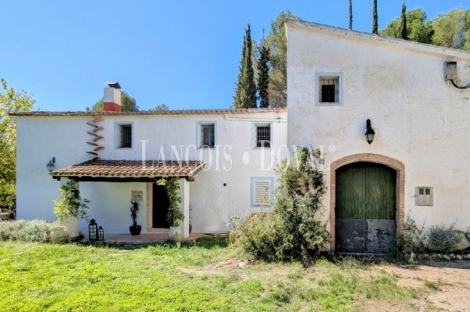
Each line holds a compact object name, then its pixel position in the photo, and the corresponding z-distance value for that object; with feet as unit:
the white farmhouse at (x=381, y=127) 28.71
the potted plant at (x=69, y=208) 36.60
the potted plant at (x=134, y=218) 42.39
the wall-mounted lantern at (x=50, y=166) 45.33
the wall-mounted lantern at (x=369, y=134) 28.17
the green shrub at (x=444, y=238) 28.04
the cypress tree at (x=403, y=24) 77.30
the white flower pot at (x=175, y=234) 35.63
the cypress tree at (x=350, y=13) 99.30
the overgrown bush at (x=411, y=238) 28.37
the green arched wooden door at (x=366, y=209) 29.71
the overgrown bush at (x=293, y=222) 27.02
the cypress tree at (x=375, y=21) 87.30
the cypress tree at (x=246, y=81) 79.87
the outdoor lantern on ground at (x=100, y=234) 38.60
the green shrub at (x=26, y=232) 35.24
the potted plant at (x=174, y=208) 35.94
